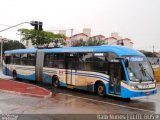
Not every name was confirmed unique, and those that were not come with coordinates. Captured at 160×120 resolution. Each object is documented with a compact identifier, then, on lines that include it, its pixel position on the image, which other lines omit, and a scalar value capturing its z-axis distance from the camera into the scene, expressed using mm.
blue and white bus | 9690
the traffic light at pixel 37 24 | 18926
